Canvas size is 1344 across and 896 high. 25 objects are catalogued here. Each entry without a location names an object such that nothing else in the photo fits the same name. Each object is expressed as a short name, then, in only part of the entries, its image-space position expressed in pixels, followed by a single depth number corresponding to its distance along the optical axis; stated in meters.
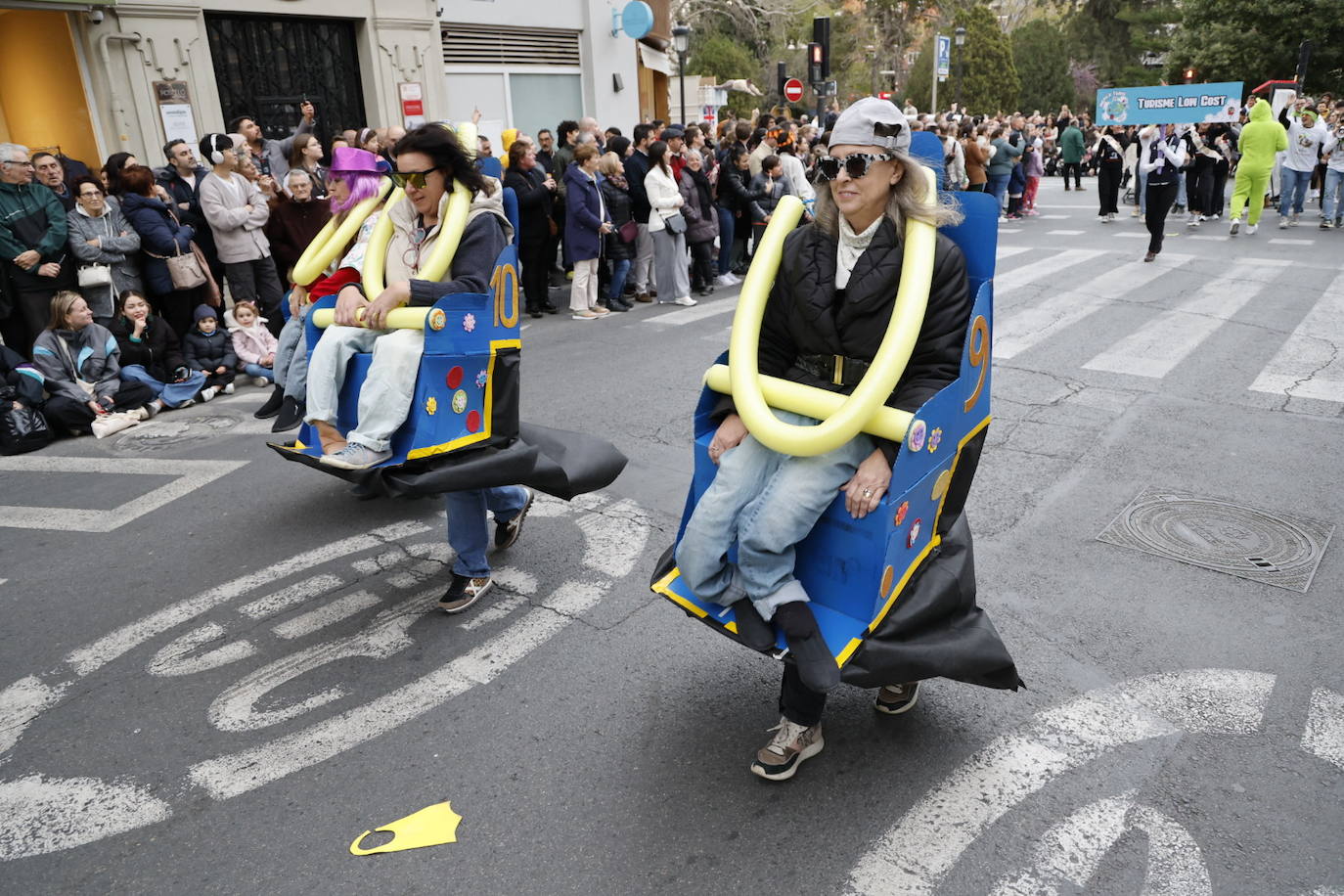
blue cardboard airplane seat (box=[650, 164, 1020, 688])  2.92
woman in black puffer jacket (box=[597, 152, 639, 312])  11.30
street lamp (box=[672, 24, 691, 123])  23.44
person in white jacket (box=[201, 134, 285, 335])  8.98
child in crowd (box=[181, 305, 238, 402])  8.42
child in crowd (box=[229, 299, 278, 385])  8.72
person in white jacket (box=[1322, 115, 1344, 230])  14.60
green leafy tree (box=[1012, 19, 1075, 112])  42.38
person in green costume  13.81
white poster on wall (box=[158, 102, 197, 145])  13.33
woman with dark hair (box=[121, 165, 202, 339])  8.41
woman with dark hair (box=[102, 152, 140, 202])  8.53
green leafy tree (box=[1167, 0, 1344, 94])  25.83
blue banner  17.05
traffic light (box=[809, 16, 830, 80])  19.17
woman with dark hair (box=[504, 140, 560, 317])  10.71
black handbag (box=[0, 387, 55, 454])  7.05
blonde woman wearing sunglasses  2.92
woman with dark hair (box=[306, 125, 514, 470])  4.15
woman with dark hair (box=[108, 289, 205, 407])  8.02
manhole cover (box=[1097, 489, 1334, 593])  4.62
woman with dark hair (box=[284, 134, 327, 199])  10.02
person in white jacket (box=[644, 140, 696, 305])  11.34
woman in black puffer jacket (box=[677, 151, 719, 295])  11.90
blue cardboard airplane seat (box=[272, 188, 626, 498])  4.17
